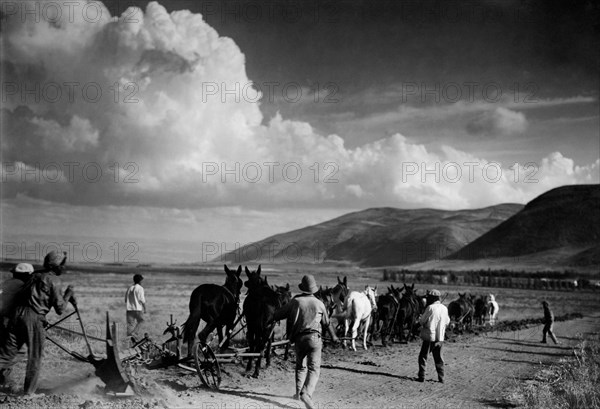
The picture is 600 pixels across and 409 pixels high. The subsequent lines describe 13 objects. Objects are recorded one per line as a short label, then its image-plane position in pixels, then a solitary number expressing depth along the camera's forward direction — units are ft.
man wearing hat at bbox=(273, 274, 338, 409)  28.40
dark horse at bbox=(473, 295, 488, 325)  82.99
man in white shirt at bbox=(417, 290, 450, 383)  36.86
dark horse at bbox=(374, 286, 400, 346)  56.80
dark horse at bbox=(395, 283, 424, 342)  58.67
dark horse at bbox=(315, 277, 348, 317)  53.78
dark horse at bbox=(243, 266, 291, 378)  37.24
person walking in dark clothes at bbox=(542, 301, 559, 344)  62.00
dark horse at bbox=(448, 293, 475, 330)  72.64
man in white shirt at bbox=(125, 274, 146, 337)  46.91
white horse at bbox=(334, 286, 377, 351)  52.19
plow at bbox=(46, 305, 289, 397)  26.84
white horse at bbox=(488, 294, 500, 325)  83.74
